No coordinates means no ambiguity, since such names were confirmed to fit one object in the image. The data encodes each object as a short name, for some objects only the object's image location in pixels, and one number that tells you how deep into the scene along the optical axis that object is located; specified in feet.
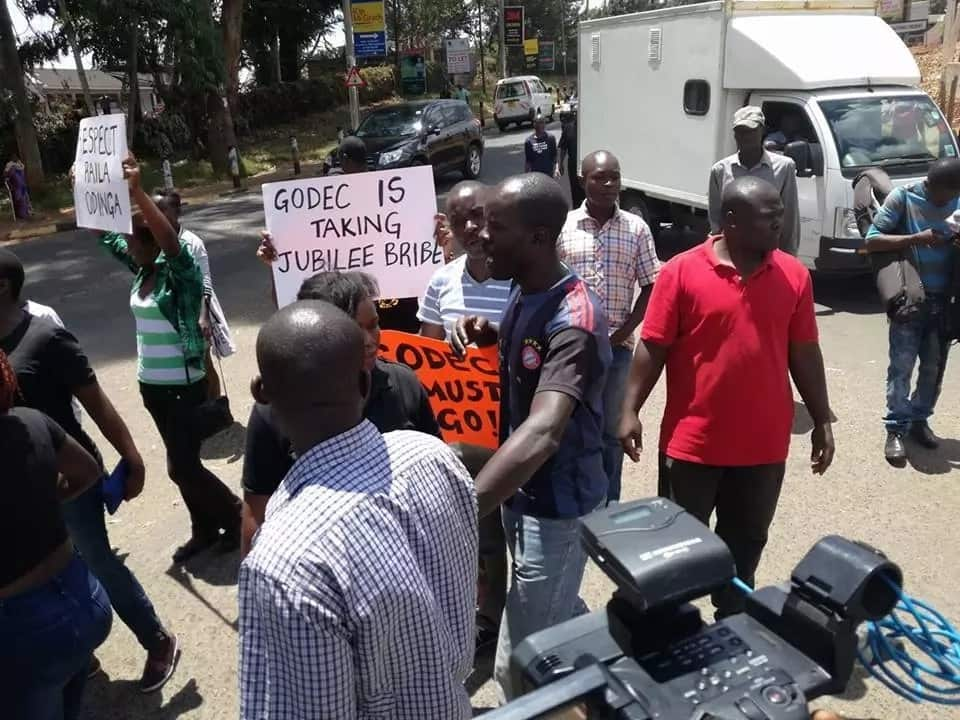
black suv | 54.49
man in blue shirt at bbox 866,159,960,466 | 15.21
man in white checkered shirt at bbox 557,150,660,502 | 13.16
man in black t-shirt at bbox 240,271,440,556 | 7.34
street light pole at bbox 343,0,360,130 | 65.41
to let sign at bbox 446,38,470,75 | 117.39
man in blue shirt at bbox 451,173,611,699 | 7.24
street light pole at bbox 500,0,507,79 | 135.38
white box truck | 26.13
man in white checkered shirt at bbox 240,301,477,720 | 4.38
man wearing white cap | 17.47
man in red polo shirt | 9.34
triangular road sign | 62.49
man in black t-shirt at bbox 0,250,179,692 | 9.12
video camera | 3.50
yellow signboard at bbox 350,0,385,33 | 70.69
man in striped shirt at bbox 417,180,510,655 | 10.62
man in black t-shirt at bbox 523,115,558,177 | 43.65
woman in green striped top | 12.53
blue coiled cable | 4.19
